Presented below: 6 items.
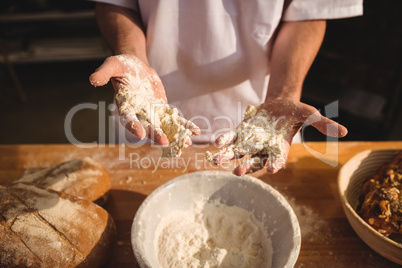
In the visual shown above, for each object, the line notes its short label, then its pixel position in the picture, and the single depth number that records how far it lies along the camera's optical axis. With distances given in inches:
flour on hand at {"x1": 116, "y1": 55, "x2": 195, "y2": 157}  37.9
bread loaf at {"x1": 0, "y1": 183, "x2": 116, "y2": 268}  34.6
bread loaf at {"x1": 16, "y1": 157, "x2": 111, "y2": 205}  45.4
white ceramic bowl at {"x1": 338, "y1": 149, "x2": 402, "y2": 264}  37.0
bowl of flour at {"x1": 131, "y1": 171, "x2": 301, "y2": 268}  37.1
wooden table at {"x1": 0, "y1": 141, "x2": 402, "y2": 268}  41.6
